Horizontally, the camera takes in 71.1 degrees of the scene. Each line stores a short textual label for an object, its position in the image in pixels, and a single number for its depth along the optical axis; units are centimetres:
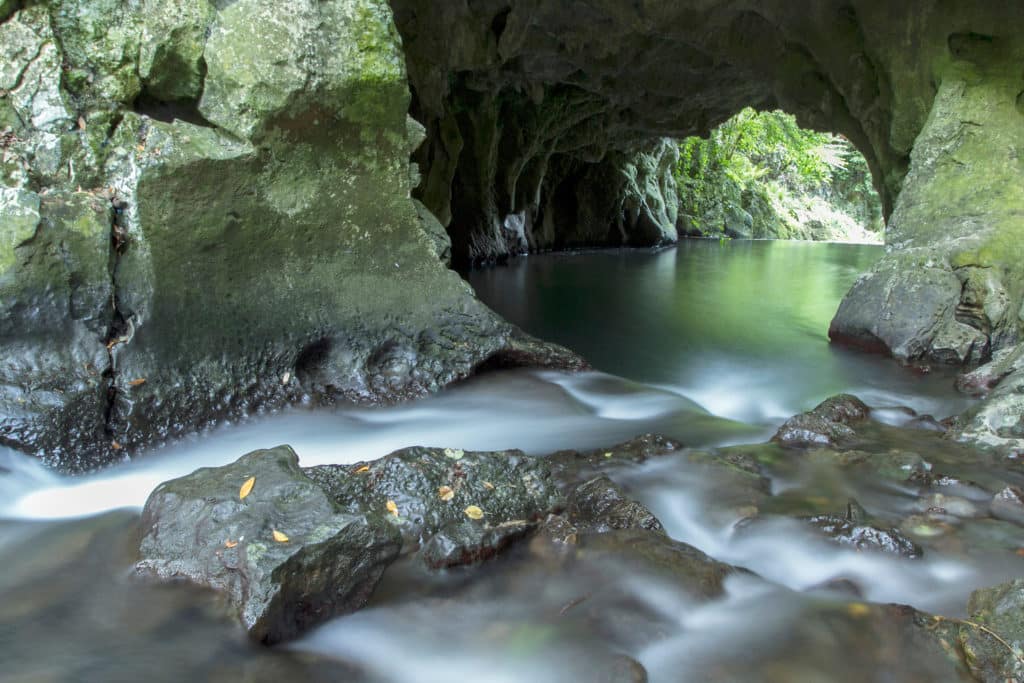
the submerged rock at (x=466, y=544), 260
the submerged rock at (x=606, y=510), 286
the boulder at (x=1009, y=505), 306
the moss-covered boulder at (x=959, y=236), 627
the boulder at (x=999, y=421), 393
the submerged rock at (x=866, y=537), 274
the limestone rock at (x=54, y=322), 343
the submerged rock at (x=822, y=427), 413
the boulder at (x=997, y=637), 202
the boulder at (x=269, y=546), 223
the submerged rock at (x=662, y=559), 253
